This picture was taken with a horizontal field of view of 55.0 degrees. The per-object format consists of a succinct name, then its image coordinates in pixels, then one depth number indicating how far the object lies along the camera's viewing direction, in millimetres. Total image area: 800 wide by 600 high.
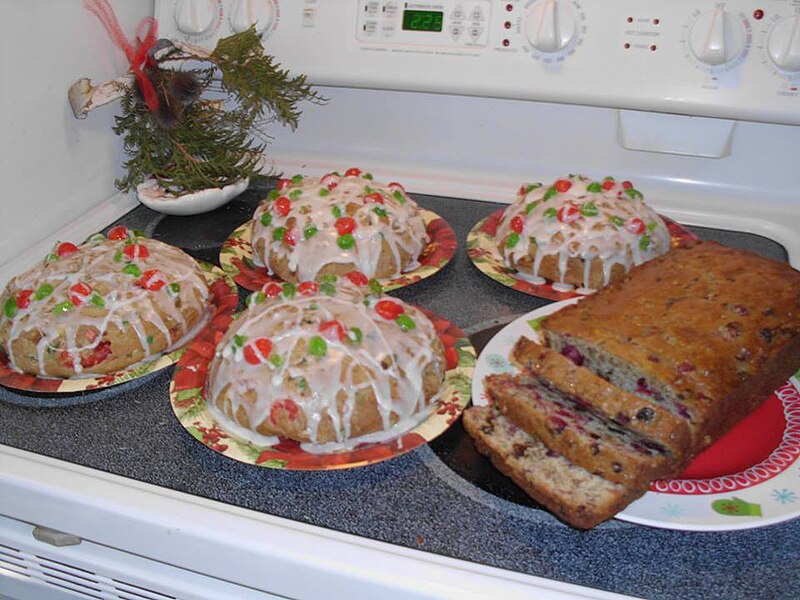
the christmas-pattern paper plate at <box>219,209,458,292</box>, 1438
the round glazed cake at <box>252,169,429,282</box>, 1420
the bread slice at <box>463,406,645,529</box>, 909
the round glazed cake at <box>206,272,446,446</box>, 1050
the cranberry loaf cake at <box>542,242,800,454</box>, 1006
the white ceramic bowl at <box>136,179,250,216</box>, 1624
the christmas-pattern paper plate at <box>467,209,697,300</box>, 1401
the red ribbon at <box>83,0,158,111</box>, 1559
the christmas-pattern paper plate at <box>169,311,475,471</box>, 1008
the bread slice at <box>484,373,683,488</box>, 931
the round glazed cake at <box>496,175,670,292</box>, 1396
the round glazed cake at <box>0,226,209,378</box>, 1202
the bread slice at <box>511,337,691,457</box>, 961
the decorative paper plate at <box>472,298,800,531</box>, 909
